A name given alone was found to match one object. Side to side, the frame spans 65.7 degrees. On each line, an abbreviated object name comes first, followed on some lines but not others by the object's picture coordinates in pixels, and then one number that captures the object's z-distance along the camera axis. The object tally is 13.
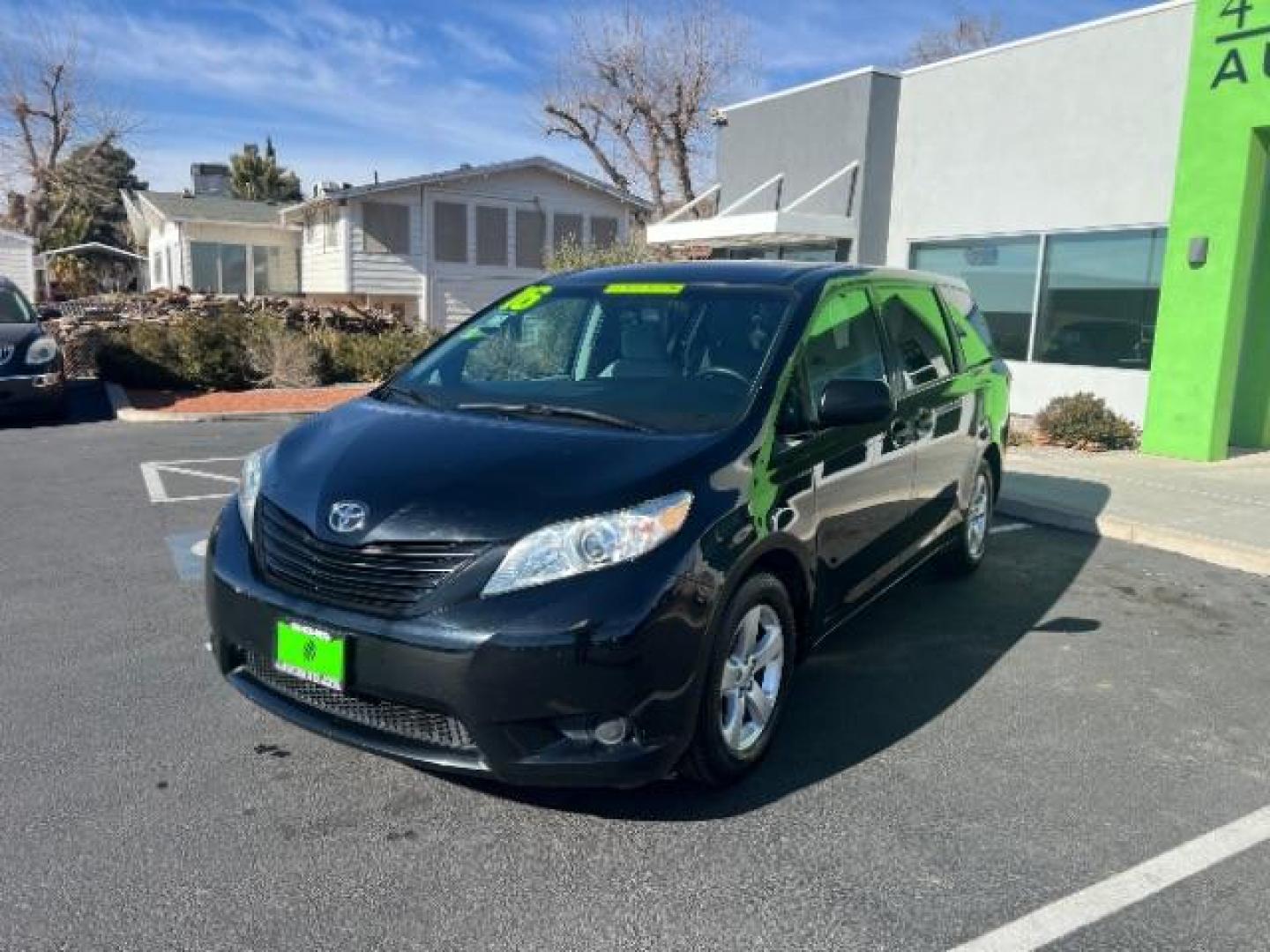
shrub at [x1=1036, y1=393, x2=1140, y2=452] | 10.73
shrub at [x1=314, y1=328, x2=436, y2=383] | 16.14
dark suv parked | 11.25
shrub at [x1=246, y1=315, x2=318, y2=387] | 15.22
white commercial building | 11.09
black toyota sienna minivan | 2.78
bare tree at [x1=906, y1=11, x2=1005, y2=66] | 39.06
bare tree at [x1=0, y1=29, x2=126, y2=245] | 41.91
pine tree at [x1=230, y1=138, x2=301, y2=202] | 49.47
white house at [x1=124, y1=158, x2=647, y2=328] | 25.80
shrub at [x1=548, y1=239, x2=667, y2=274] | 17.45
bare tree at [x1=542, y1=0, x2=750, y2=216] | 33.16
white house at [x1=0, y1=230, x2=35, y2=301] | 32.19
